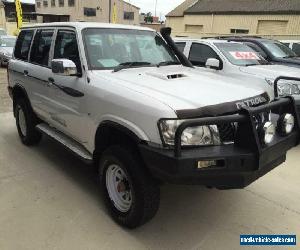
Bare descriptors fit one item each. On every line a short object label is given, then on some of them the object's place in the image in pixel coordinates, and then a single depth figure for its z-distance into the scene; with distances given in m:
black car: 6.17
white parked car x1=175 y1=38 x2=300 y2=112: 4.68
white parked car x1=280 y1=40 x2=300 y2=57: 9.69
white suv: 2.13
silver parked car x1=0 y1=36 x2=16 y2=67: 11.99
